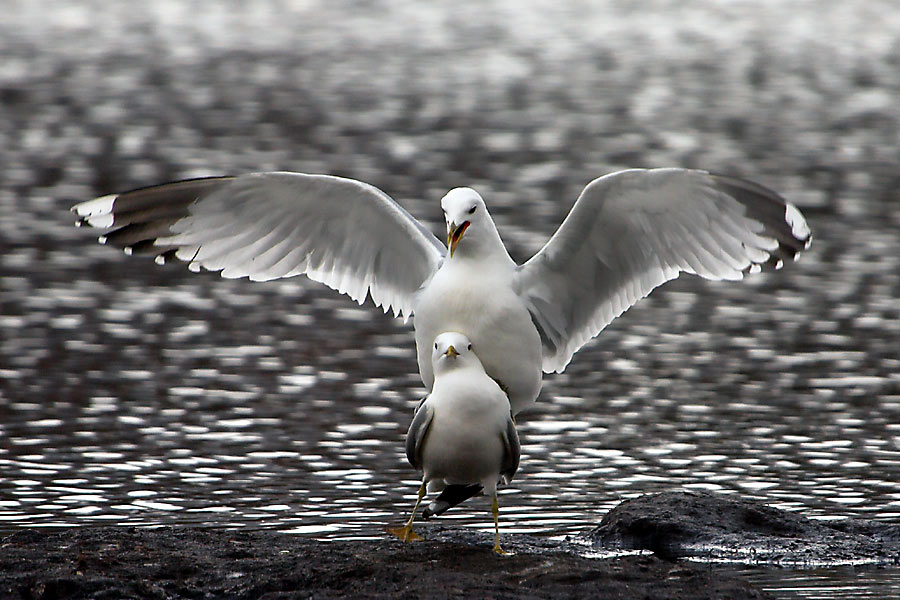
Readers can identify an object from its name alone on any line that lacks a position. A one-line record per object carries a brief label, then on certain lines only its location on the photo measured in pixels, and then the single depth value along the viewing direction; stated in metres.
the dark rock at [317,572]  13.55
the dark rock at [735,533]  15.98
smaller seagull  15.20
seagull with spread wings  16.34
